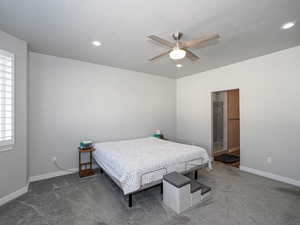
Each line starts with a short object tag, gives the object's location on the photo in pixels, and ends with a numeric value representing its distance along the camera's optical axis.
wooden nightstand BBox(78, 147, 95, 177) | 3.19
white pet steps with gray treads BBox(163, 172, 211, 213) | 1.97
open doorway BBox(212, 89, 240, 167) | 4.88
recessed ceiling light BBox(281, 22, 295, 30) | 2.07
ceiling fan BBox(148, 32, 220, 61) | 1.84
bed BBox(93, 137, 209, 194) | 2.04
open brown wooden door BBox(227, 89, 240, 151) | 5.32
